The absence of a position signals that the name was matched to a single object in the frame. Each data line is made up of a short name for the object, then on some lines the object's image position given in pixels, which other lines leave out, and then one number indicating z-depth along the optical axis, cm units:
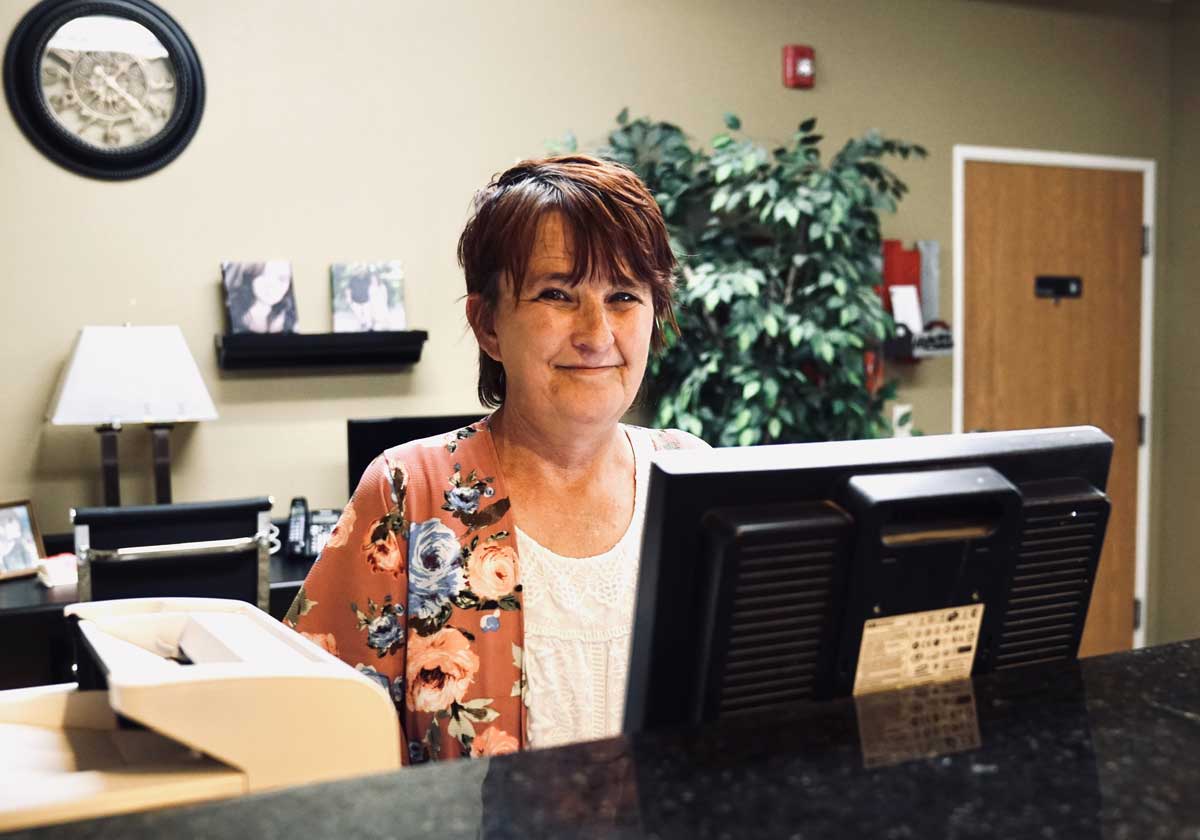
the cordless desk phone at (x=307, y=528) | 312
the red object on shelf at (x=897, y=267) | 419
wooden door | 450
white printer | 73
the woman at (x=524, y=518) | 130
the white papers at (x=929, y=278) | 429
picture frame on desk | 300
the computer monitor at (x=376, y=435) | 329
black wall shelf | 331
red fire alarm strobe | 409
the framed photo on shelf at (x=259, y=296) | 333
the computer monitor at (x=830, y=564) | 82
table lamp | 300
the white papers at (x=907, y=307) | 417
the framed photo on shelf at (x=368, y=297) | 347
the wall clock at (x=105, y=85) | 314
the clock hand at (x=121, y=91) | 325
